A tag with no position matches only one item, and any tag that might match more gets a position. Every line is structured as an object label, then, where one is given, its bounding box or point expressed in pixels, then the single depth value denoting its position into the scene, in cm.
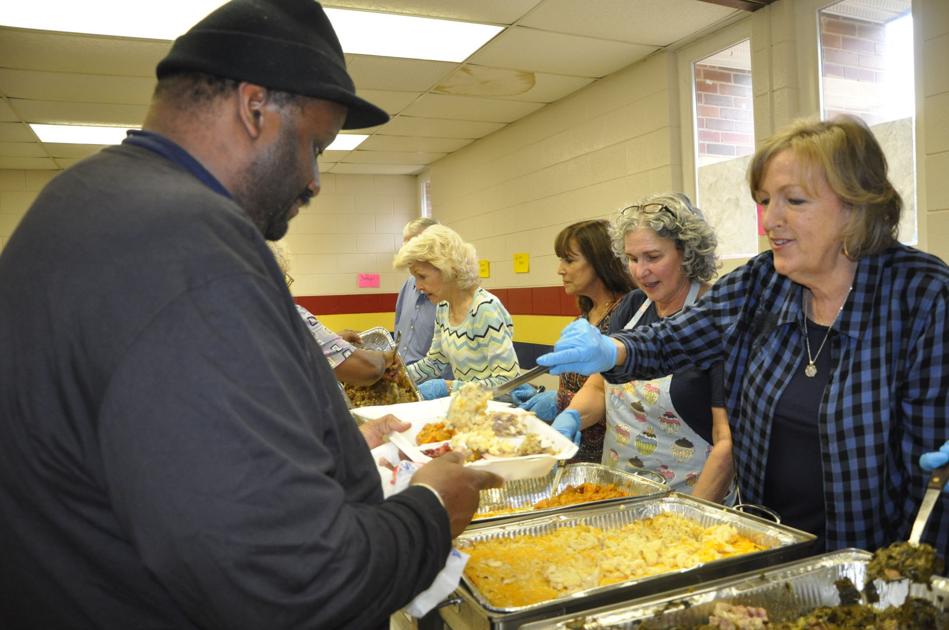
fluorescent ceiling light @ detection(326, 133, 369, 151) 635
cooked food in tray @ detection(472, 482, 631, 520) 201
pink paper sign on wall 862
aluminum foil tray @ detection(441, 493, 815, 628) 127
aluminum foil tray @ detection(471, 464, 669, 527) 205
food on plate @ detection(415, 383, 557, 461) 176
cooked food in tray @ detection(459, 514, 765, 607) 147
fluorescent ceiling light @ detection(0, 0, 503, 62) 336
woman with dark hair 302
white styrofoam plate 160
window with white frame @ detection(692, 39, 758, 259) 394
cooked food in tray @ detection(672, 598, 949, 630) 120
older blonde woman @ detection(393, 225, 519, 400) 356
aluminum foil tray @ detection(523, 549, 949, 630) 123
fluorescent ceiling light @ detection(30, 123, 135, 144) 571
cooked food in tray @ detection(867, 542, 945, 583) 125
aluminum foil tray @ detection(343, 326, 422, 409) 319
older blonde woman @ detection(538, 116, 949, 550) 151
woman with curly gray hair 218
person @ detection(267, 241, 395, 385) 297
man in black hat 72
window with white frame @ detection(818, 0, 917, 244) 306
